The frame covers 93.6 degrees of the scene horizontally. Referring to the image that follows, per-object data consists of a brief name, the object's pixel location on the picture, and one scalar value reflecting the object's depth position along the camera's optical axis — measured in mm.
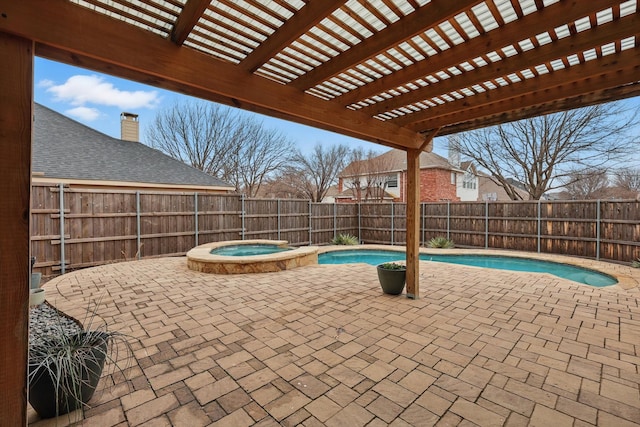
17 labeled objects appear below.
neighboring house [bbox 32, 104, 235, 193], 8602
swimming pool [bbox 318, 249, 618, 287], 6632
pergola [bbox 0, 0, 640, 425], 1491
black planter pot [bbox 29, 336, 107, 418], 1758
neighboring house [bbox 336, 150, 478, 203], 17266
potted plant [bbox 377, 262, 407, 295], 4344
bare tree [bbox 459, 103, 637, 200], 11016
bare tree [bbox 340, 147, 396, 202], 17078
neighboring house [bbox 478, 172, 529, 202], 25484
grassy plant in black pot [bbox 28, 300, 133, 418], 1751
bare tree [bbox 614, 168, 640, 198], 15655
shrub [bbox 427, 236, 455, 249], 10398
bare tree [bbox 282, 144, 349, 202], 18922
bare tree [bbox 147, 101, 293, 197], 18781
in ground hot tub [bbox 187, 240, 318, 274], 5884
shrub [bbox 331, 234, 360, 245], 11258
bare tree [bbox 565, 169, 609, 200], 17175
